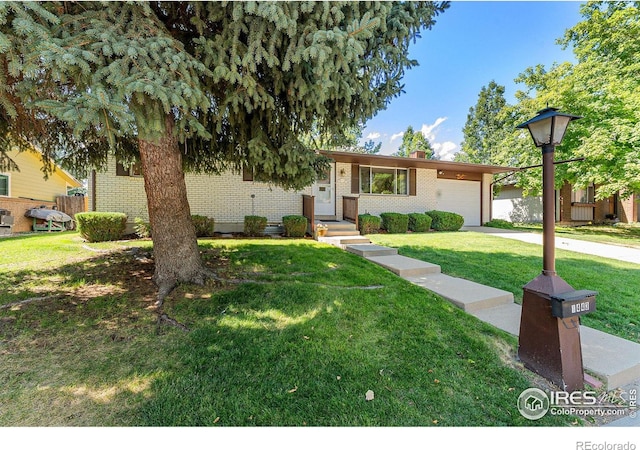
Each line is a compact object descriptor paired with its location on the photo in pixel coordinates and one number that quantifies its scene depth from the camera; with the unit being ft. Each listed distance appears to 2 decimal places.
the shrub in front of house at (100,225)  24.89
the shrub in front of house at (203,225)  28.78
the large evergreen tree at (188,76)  7.78
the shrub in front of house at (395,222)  35.78
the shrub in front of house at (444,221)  39.01
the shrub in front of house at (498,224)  46.09
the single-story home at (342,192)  30.04
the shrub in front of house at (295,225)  30.04
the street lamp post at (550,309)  7.88
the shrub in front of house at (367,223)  33.88
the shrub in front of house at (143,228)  27.35
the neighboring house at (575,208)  54.80
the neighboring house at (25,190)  41.11
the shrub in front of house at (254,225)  30.14
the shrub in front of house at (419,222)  37.37
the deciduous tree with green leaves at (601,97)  34.35
